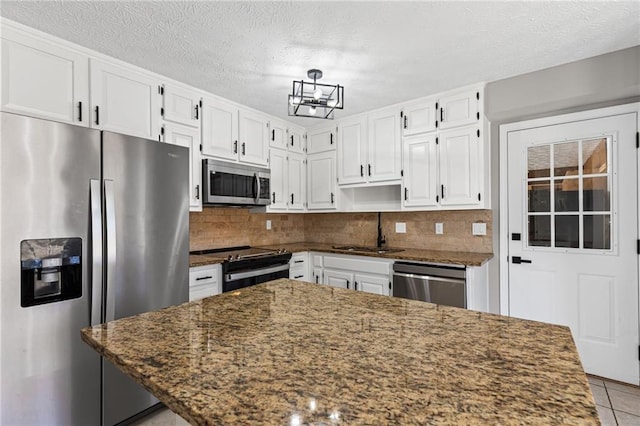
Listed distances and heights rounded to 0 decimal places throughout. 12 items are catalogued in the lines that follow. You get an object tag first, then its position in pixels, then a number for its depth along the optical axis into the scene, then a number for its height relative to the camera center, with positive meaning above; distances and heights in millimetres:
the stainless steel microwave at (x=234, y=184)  2862 +300
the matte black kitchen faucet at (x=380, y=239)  3705 -295
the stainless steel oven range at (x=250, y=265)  2710 -464
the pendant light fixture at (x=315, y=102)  2047 +729
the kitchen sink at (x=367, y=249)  3298 -386
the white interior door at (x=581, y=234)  2381 -179
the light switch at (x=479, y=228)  3012 -145
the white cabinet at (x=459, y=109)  2766 +924
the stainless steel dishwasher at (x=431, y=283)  2590 -595
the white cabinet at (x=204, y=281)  2490 -529
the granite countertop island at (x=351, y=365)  590 -365
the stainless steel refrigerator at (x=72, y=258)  1518 -229
